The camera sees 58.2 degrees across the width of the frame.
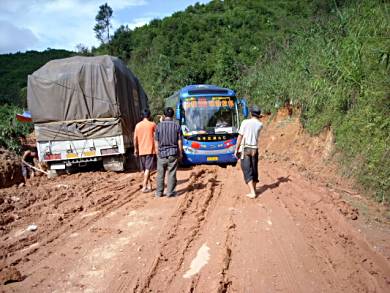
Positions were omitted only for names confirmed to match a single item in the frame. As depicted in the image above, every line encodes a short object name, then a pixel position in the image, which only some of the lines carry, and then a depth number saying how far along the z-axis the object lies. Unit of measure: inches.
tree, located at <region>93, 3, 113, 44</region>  2559.1
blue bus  426.6
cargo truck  385.4
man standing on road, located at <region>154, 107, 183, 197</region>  278.1
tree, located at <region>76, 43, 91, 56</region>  2276.5
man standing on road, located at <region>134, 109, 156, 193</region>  302.7
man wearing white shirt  268.5
